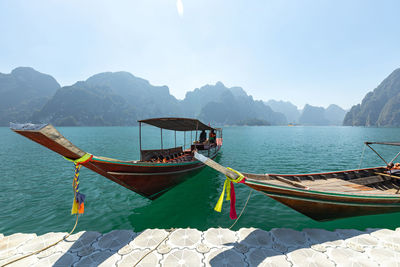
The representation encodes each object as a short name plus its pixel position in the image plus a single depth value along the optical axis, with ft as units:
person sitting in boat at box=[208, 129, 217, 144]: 63.14
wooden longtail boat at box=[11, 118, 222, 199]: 12.24
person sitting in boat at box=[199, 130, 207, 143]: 62.61
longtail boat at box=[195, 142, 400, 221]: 17.68
